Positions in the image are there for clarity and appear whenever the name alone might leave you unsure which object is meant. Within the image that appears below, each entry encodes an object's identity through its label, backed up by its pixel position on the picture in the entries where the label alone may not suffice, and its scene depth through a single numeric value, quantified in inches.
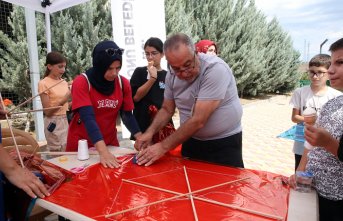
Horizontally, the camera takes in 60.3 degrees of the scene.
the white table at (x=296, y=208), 47.5
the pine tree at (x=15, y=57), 235.3
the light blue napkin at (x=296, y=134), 96.3
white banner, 176.4
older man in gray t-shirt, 71.4
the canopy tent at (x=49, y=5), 159.6
